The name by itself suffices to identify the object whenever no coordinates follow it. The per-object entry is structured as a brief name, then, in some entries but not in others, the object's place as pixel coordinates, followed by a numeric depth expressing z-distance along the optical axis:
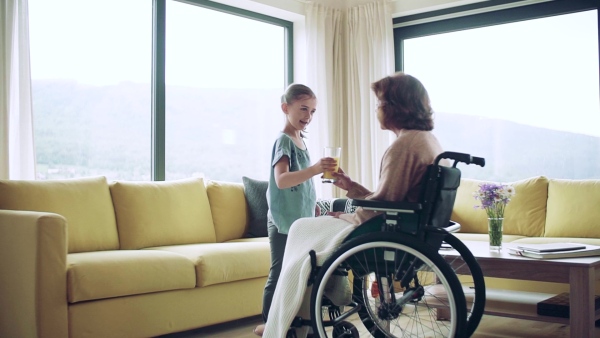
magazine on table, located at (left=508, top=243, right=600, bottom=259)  2.81
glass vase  3.21
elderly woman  2.24
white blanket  2.24
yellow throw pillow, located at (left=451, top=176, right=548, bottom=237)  4.32
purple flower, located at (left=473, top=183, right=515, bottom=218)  3.30
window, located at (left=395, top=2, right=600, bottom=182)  4.63
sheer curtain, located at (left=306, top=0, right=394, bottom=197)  5.35
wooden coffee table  2.66
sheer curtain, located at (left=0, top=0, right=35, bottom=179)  3.50
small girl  2.69
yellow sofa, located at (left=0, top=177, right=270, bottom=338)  2.74
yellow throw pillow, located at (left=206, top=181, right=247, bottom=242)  4.14
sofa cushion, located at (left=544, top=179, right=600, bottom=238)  4.08
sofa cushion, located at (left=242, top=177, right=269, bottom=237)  4.23
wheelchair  2.06
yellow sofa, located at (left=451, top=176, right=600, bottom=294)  4.04
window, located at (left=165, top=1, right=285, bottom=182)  4.64
